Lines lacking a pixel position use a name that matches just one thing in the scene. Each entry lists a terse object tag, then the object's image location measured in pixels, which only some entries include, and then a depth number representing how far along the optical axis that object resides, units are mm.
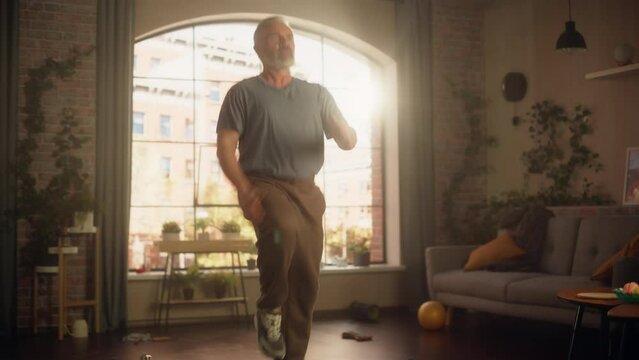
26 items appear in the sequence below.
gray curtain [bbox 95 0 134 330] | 6523
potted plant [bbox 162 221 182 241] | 6758
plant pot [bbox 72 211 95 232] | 6262
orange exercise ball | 6074
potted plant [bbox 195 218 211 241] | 6930
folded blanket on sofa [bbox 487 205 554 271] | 6125
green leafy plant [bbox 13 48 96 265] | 6250
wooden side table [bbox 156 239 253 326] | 6598
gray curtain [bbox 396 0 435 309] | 7574
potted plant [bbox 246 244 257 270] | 7141
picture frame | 6199
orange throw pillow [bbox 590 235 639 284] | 4891
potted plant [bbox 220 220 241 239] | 6965
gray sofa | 5223
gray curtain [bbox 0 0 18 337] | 6250
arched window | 7117
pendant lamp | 6195
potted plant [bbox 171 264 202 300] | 6746
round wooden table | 3627
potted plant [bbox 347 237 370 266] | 7543
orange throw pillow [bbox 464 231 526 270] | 6210
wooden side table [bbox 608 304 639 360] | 3207
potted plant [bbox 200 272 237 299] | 6816
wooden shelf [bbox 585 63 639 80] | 6152
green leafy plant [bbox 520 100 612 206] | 6746
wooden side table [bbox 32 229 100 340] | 6070
